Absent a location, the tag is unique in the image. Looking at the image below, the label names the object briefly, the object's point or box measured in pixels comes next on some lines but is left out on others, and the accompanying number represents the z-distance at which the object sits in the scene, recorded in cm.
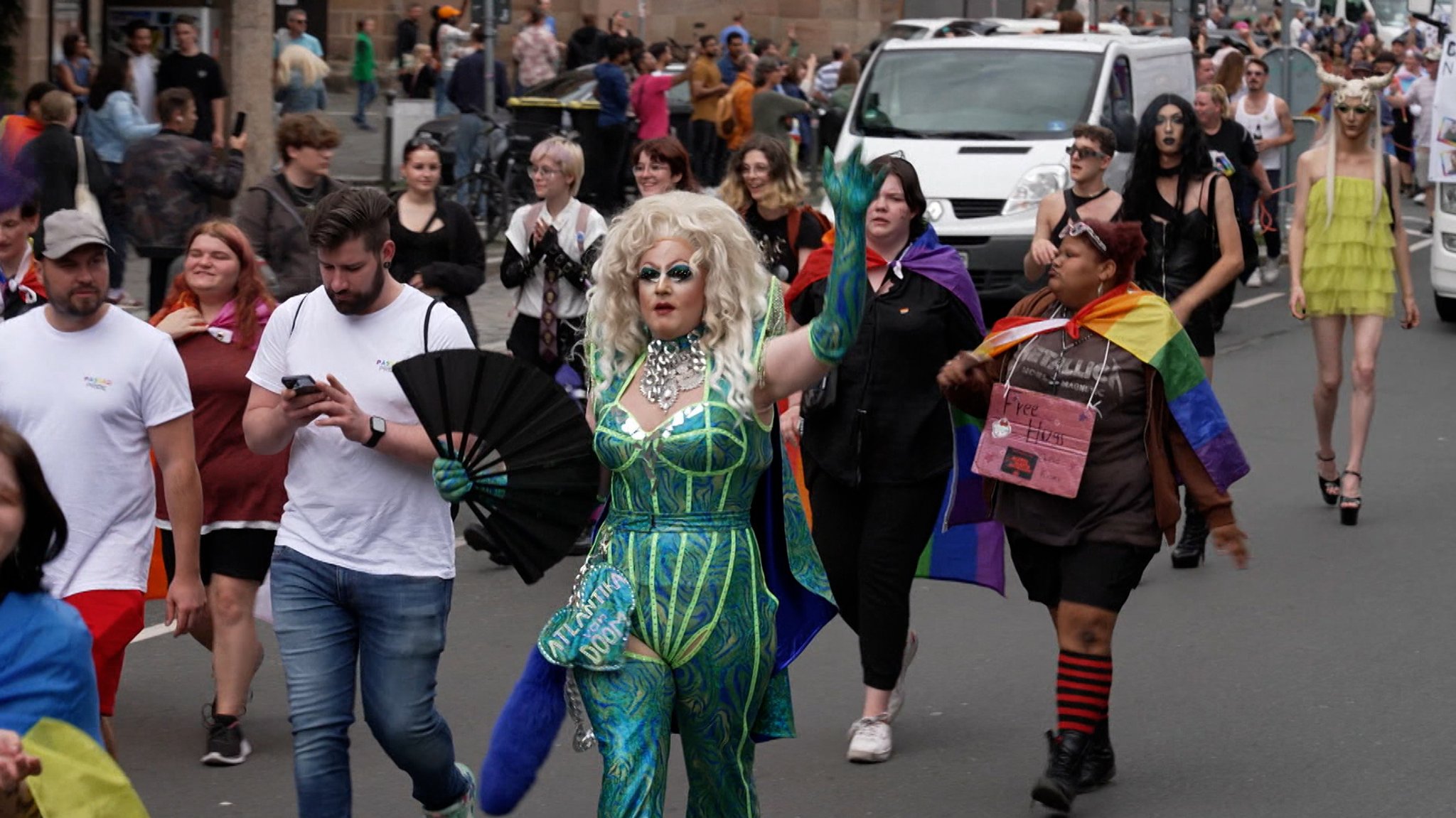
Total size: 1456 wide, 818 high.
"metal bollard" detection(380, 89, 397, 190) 2125
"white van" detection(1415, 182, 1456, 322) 1606
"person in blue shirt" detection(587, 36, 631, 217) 2052
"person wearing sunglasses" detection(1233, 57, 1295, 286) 1769
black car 1983
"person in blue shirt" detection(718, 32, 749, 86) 2723
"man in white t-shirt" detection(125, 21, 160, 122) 1758
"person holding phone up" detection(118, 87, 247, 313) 1263
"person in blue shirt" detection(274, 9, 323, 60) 2584
